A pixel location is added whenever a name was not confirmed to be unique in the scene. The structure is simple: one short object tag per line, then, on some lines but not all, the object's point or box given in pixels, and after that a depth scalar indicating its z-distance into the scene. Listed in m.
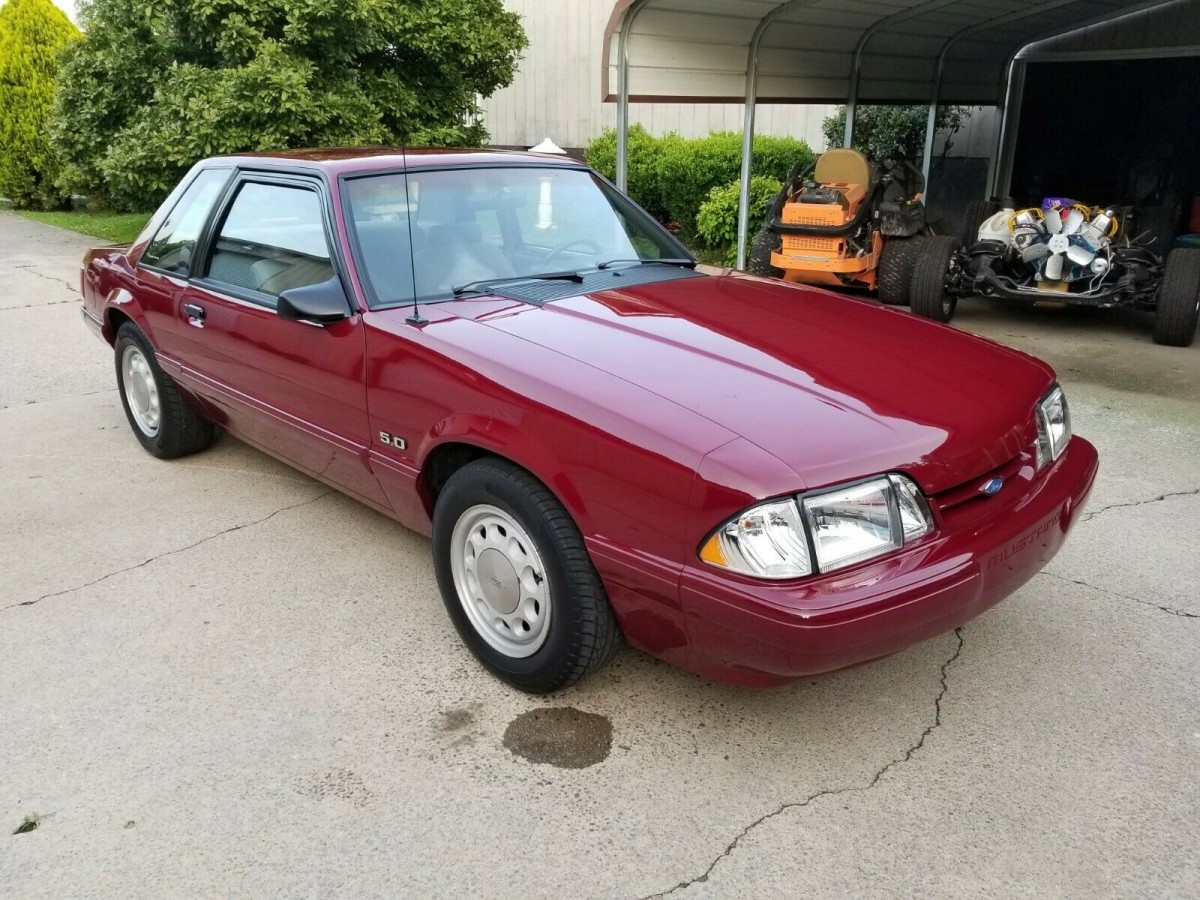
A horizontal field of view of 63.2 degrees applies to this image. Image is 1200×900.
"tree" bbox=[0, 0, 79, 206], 16.16
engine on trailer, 7.44
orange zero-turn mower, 8.52
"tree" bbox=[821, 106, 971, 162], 14.10
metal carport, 8.30
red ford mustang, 2.36
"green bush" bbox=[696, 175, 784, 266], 10.82
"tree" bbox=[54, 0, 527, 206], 9.70
